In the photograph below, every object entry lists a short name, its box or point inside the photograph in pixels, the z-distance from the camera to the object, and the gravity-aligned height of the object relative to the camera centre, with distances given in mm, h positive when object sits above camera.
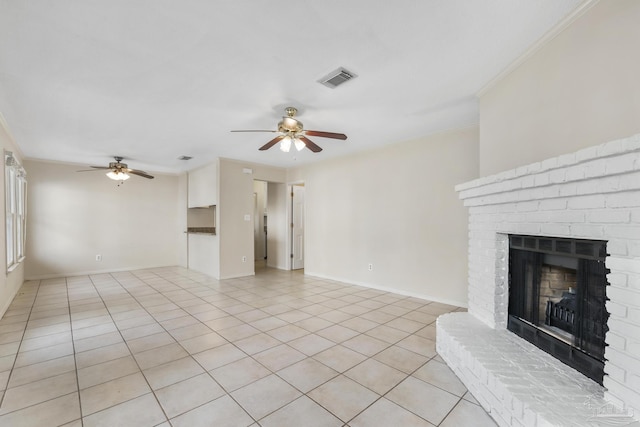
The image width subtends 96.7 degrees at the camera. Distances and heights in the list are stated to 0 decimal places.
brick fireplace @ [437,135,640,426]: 1307 -492
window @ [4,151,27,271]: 3887 +19
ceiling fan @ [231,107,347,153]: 3044 +857
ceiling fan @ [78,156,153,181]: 5289 +728
